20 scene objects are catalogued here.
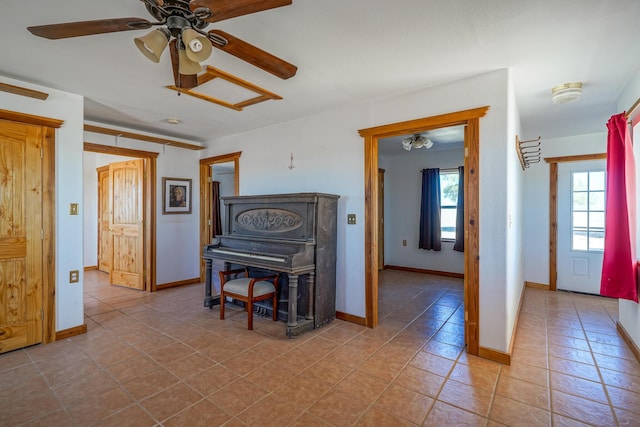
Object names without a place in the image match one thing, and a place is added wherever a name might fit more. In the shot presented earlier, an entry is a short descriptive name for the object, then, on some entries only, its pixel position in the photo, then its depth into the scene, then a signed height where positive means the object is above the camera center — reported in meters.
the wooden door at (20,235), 2.63 -0.23
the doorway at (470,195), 2.57 +0.13
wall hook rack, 3.15 +0.70
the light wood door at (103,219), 5.91 -0.18
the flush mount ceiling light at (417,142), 4.47 +1.00
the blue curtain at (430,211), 5.82 -0.01
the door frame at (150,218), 4.56 -0.13
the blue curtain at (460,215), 5.51 -0.09
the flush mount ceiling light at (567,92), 2.78 +1.07
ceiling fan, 1.38 +0.90
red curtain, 2.59 -0.07
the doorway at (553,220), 4.74 -0.15
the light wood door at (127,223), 4.61 -0.20
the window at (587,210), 4.45 +0.01
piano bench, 3.11 -0.83
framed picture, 4.75 +0.22
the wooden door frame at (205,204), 5.16 +0.09
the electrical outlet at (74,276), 3.00 -0.65
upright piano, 3.01 -0.43
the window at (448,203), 5.79 +0.14
